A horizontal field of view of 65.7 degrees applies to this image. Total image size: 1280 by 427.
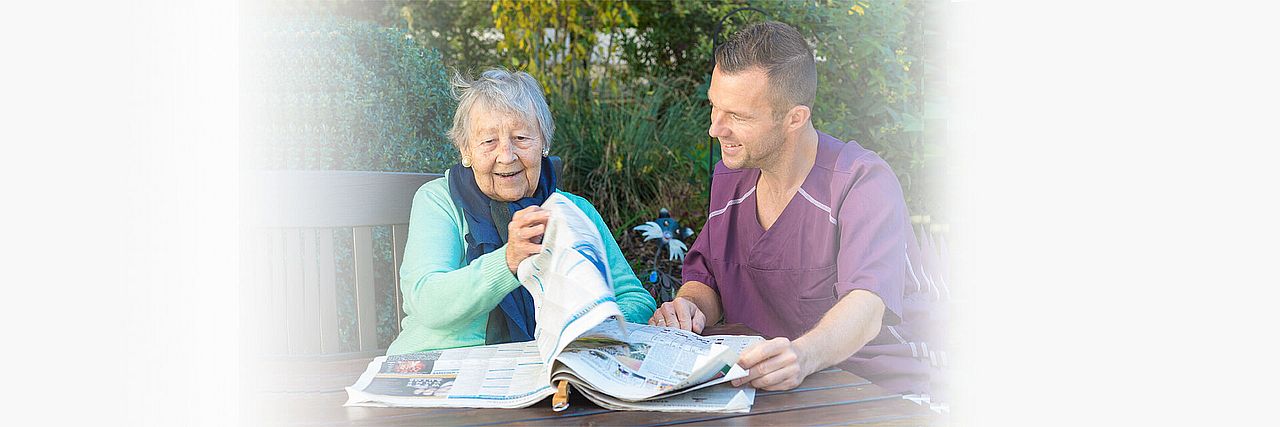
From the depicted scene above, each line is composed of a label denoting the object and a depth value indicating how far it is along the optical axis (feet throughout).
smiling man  6.50
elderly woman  6.59
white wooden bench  7.65
